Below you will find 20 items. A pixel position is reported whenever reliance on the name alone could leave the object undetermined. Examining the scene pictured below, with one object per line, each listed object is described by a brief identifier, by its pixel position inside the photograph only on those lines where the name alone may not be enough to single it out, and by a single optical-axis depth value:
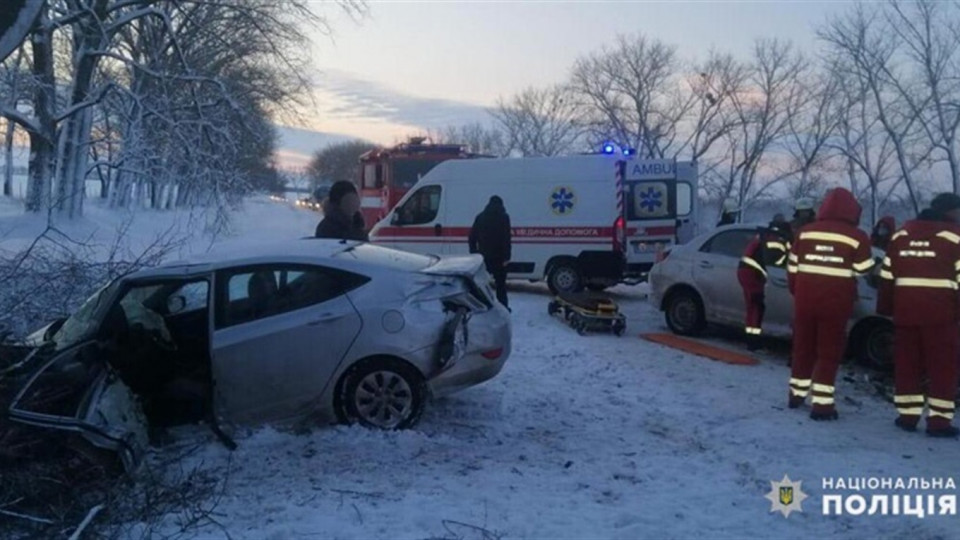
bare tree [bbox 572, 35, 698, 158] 51.81
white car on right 9.73
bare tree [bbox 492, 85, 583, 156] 69.25
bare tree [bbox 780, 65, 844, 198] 46.06
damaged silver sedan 6.12
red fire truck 22.83
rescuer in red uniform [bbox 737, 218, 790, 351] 9.52
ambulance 14.84
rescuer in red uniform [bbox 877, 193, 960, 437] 6.54
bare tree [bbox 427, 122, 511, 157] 76.72
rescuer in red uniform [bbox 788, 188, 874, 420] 6.97
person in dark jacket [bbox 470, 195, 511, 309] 12.28
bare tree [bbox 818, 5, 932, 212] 37.34
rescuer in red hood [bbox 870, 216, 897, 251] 10.88
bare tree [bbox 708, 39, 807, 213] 49.03
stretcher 11.09
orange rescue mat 9.38
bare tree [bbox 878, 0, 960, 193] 35.16
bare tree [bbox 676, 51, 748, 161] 50.47
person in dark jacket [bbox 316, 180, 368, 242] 8.91
